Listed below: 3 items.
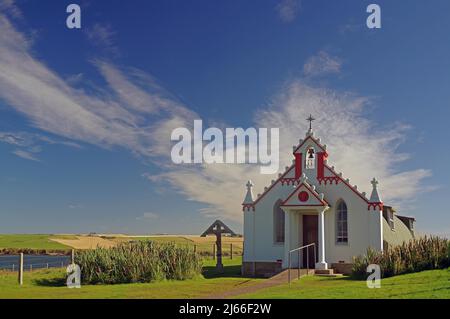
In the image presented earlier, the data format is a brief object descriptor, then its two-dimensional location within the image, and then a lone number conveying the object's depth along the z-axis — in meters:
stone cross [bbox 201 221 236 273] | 30.50
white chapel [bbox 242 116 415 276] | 27.78
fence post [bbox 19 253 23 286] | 22.83
